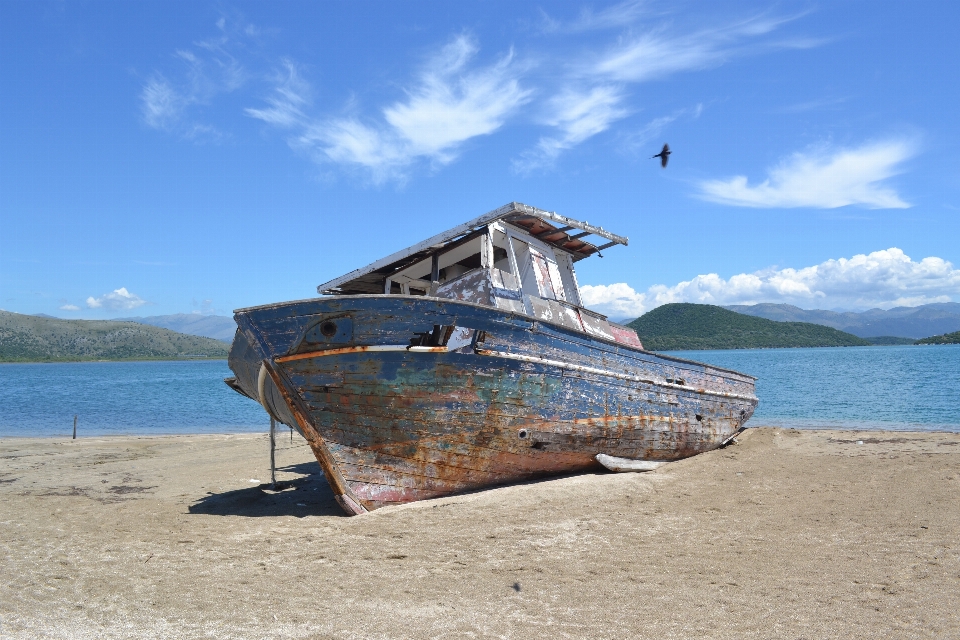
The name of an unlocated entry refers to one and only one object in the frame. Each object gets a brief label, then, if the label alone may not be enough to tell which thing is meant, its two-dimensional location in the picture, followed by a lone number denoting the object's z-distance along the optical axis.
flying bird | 9.16
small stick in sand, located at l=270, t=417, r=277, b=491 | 8.61
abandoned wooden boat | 6.60
